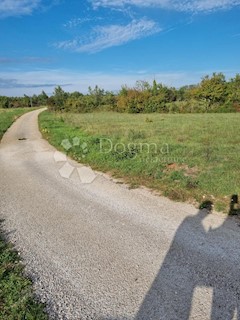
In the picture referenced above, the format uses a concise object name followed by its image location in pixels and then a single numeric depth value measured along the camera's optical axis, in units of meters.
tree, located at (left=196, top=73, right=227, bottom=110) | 49.56
